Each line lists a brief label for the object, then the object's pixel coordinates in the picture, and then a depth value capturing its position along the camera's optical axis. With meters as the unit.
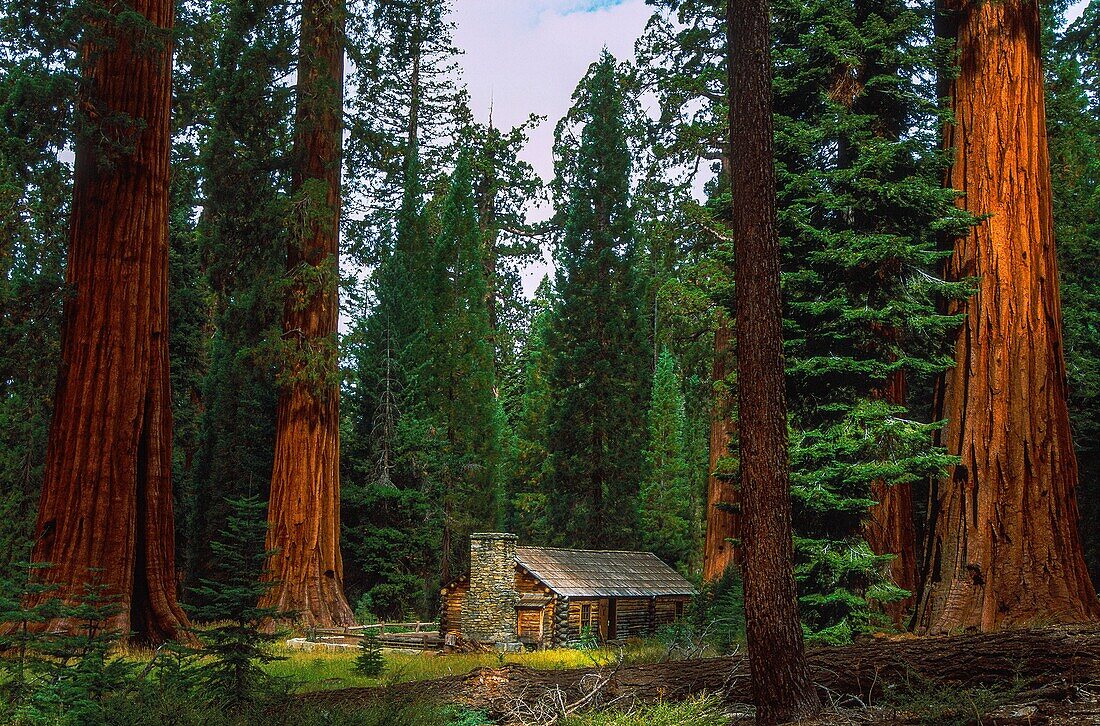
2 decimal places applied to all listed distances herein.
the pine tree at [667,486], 34.84
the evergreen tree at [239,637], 8.38
